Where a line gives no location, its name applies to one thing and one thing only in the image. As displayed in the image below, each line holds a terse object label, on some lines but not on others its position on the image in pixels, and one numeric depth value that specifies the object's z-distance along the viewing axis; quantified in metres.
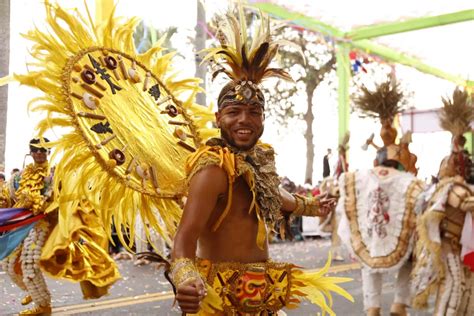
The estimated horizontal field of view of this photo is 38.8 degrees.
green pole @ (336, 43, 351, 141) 16.66
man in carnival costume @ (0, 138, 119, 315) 6.90
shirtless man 2.93
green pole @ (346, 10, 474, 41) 13.98
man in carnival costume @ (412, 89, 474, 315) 5.96
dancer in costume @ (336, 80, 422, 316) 6.57
